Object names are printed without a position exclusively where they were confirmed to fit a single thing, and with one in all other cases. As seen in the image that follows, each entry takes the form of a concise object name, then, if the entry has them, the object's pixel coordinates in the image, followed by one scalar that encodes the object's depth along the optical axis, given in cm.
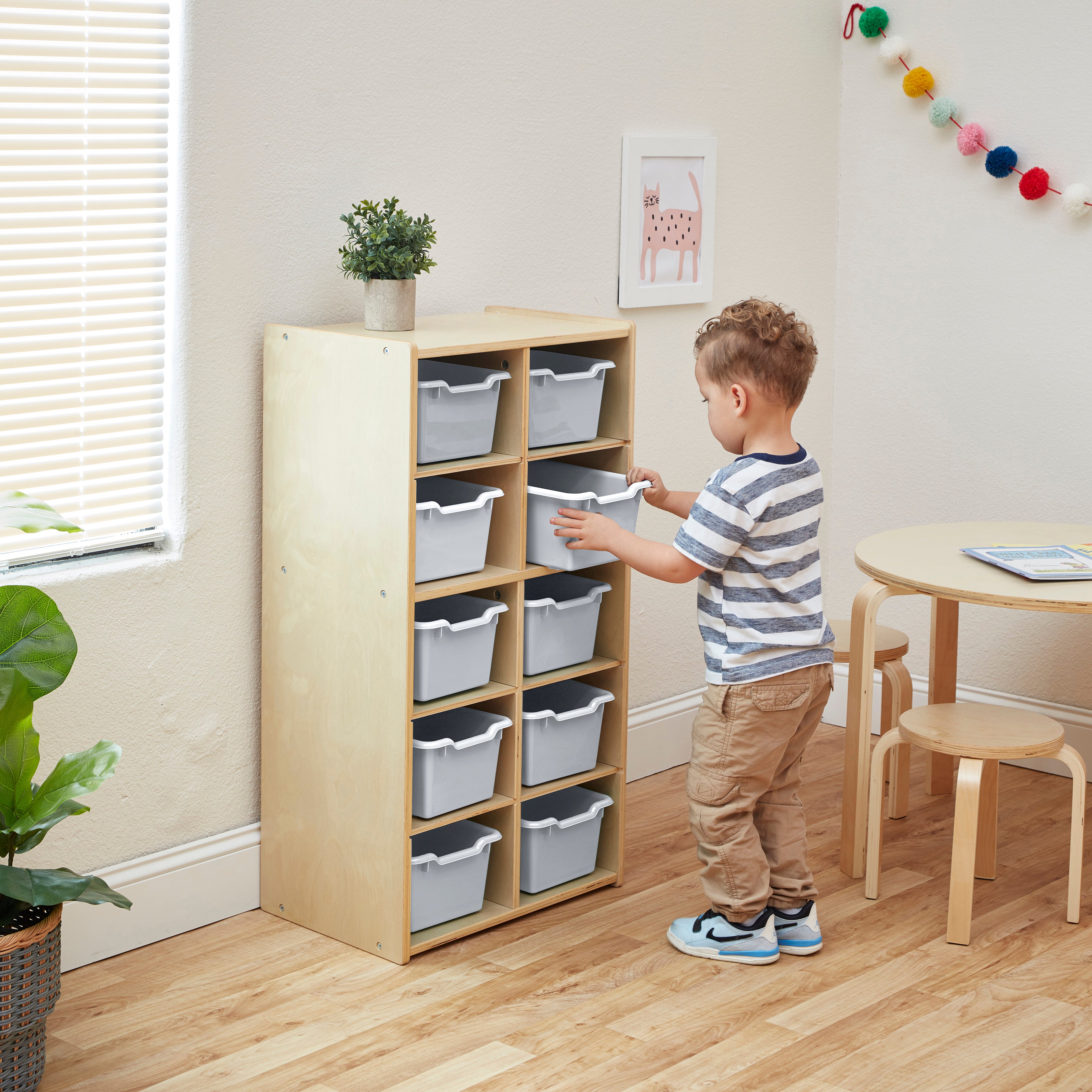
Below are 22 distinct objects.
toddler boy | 234
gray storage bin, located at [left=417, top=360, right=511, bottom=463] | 233
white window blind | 222
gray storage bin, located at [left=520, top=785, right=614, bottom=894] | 266
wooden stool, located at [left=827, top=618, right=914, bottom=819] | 307
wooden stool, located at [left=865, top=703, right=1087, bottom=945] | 254
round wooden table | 255
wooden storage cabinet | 235
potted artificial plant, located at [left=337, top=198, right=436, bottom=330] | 246
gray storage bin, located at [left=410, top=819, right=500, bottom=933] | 248
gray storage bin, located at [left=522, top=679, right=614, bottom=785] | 261
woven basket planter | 193
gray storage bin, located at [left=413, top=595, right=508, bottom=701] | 239
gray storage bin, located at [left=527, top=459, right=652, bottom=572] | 250
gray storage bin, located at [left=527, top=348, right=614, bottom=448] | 253
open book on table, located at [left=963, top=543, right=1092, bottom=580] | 264
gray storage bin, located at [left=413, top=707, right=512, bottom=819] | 244
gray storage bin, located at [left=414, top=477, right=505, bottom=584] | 237
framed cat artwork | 322
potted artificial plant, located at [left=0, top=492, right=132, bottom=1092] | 193
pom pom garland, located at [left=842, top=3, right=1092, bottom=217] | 330
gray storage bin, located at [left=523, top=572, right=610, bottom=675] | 257
